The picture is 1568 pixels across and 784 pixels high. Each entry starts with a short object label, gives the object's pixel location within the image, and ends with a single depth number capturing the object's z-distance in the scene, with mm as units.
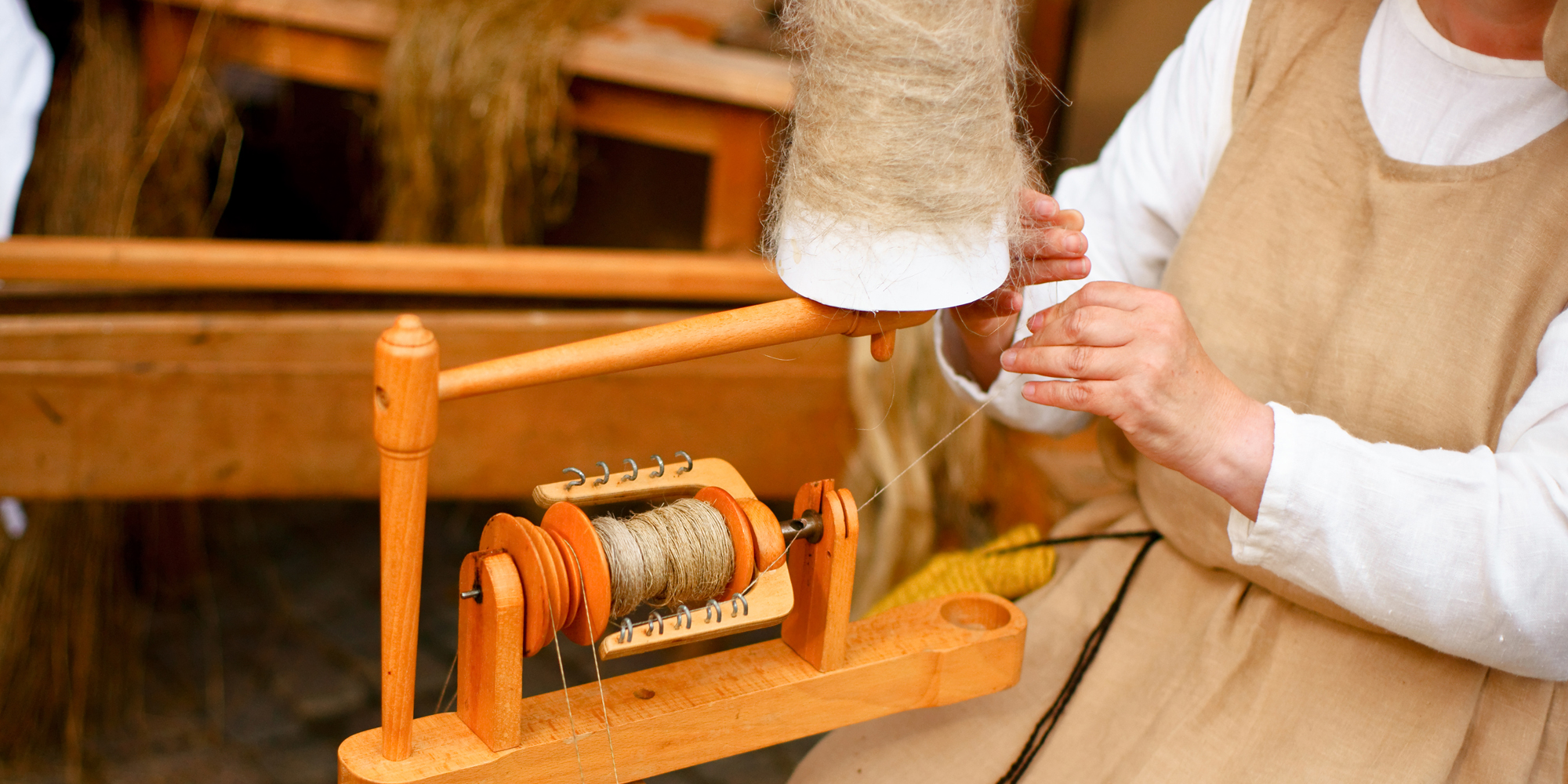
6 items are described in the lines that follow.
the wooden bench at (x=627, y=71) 1844
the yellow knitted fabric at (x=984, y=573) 1275
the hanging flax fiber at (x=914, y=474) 1879
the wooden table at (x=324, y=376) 1559
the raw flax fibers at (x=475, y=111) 1907
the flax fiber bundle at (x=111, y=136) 1995
